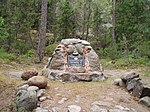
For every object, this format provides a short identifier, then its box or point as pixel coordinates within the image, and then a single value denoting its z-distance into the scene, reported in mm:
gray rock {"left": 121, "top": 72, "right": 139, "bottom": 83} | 4084
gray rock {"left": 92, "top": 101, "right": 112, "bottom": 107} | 3304
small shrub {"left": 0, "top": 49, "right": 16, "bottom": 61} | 6857
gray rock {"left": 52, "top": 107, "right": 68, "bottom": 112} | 3106
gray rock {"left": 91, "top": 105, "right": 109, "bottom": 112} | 3149
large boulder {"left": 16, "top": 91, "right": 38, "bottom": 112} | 3146
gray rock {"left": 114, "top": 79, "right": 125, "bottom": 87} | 4226
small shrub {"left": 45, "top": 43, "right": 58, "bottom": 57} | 10115
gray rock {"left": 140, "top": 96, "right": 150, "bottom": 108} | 3504
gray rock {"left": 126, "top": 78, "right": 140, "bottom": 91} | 3916
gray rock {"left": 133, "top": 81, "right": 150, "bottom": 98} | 3623
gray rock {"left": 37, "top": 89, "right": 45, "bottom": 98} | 3465
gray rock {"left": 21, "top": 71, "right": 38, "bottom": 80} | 4334
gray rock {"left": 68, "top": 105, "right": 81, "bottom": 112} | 3105
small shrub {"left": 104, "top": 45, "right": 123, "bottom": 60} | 8221
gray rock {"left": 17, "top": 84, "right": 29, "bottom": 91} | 3627
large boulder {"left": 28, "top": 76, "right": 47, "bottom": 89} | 3668
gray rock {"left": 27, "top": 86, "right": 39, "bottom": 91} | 3482
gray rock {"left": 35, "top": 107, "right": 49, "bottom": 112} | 3077
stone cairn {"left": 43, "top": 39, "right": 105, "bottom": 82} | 4458
